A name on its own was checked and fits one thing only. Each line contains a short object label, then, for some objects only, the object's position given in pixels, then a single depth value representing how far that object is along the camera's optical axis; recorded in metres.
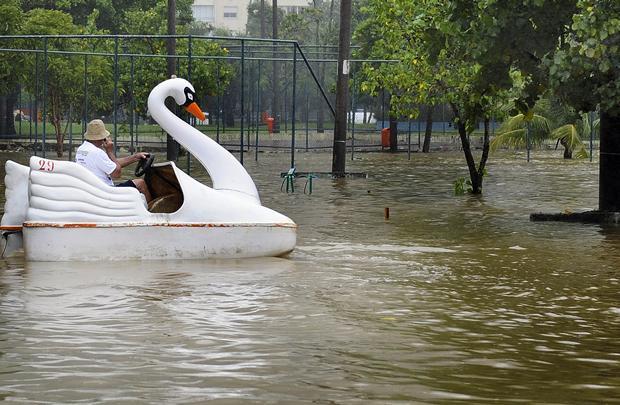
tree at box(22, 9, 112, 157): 41.62
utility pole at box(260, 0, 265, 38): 83.44
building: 158.50
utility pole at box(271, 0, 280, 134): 59.06
